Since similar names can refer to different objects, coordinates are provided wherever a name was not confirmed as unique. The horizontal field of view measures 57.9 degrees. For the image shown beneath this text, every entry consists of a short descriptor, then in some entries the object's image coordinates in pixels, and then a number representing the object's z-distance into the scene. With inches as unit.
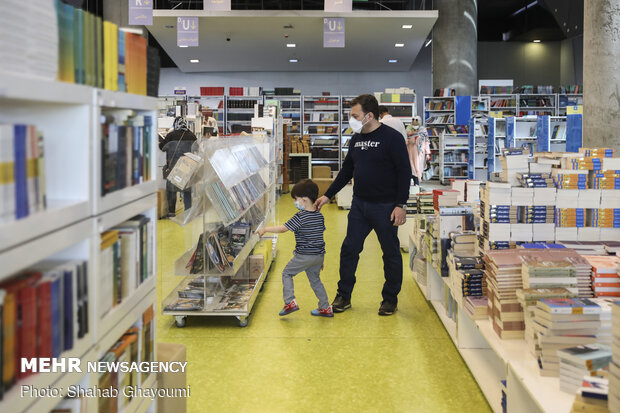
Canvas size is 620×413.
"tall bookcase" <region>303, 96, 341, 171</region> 657.0
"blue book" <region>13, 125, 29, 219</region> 47.7
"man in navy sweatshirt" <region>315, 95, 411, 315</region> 165.3
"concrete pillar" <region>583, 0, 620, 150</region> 236.4
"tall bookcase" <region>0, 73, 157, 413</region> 47.5
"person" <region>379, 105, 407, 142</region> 269.1
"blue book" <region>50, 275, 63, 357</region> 53.4
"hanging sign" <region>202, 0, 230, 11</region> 398.6
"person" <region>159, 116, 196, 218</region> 234.7
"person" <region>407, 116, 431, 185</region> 358.3
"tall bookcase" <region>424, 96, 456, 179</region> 585.6
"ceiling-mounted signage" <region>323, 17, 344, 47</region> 462.0
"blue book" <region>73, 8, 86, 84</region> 58.4
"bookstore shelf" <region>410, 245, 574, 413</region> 84.7
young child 164.1
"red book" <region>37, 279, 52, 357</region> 51.4
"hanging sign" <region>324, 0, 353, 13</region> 398.6
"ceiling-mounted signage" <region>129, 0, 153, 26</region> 382.9
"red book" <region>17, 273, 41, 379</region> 48.8
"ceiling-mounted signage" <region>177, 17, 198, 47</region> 467.8
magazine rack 155.4
